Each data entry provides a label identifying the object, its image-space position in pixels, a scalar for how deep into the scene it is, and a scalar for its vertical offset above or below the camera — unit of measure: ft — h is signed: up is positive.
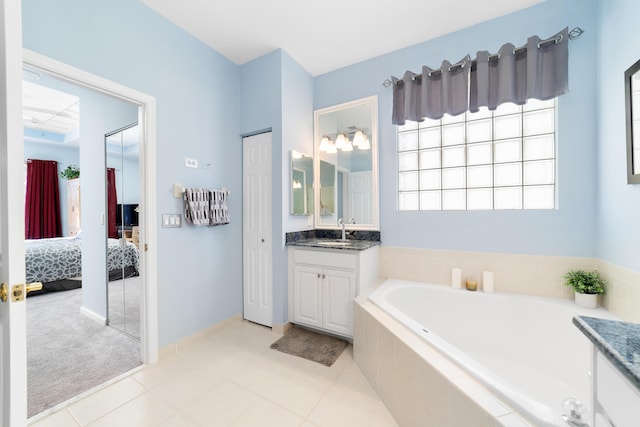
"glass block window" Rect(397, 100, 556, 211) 6.81 +1.48
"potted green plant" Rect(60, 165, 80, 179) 17.58 +2.77
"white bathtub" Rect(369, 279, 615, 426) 4.91 -2.81
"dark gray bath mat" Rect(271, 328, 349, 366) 6.82 -3.87
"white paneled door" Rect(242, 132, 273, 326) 8.54 -0.62
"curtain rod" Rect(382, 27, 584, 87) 6.04 +4.05
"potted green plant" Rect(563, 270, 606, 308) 5.66 -1.73
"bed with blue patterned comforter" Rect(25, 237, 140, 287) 11.42 -2.21
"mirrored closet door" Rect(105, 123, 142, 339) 7.61 -0.53
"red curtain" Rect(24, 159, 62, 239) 17.16 +0.85
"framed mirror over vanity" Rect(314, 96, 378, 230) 8.84 +1.73
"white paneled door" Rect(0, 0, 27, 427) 2.51 -0.02
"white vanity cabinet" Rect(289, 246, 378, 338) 7.29 -2.18
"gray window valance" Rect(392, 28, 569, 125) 6.10 +3.45
